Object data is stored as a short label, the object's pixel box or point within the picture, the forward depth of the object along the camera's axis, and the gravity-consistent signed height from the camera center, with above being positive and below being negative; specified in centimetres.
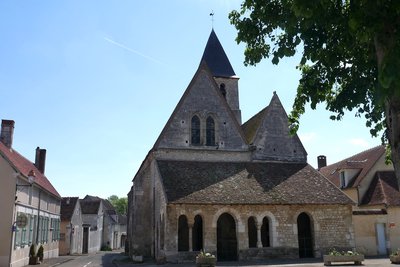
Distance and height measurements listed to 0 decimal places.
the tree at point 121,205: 12075 +547
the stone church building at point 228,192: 2291 +174
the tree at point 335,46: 682 +363
